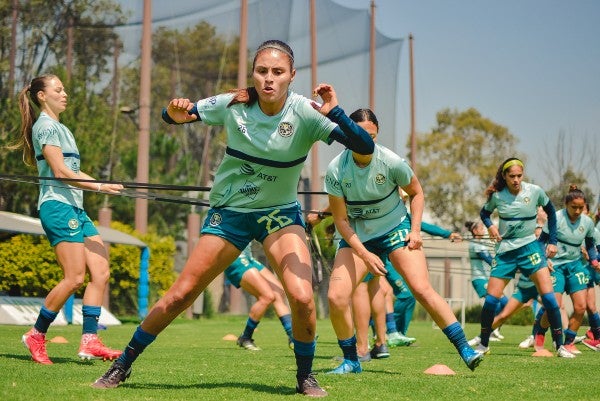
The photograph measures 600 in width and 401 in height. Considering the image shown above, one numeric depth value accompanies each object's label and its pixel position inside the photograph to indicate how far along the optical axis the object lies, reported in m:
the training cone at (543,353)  10.92
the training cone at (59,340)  10.97
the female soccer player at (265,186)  5.73
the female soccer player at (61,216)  7.78
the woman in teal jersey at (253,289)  11.41
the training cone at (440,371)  7.66
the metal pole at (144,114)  24.06
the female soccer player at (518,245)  10.66
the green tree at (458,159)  49.94
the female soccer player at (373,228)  7.43
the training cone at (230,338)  13.88
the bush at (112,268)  18.20
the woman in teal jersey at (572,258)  12.12
